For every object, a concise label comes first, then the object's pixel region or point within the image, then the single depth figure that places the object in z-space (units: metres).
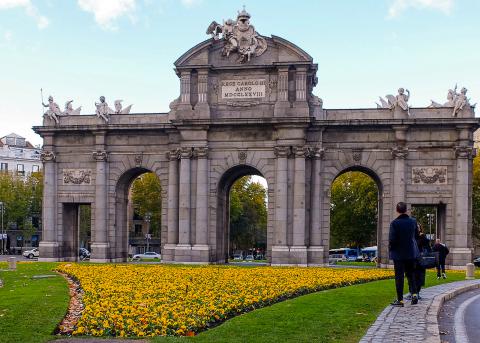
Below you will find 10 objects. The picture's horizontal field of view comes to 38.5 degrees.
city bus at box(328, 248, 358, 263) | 86.00
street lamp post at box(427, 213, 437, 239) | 78.91
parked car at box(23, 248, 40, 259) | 75.54
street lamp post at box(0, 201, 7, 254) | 90.44
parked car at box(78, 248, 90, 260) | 68.34
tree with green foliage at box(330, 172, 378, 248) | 81.12
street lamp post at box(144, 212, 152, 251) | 93.57
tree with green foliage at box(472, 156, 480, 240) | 74.00
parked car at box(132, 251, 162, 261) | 72.93
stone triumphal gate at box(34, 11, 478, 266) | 46.75
